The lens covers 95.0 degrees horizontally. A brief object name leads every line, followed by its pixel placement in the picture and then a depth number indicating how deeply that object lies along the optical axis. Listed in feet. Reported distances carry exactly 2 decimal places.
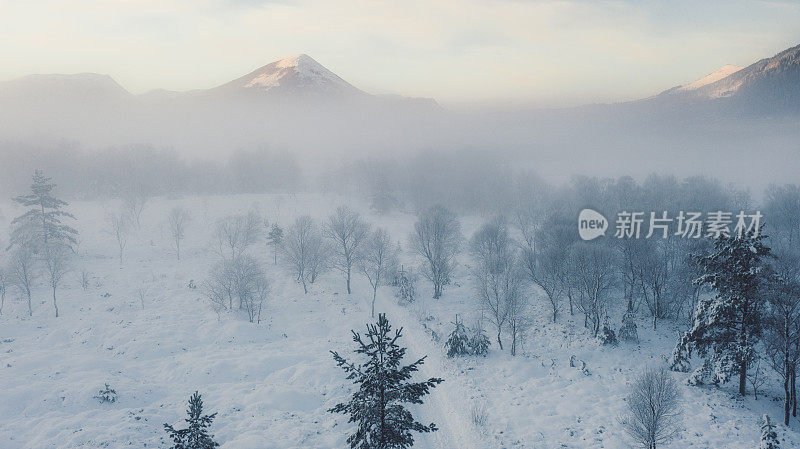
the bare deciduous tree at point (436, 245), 177.47
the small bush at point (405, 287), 168.66
